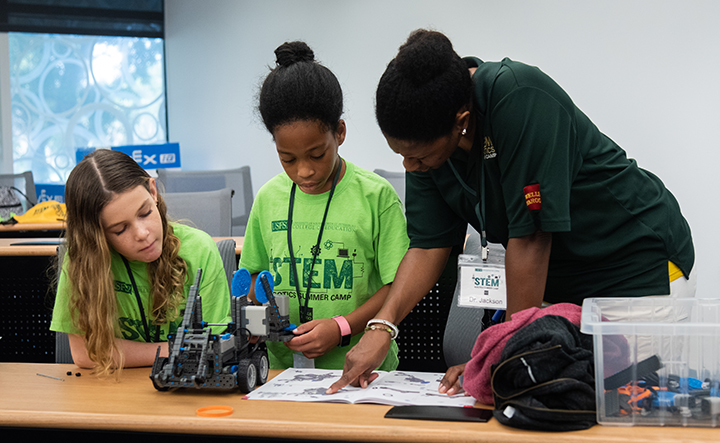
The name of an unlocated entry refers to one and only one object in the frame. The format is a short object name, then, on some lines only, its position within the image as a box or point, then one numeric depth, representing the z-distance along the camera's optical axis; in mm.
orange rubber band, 996
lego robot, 1102
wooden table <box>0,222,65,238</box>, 3900
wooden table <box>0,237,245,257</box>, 2412
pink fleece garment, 1000
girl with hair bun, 1359
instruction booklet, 1072
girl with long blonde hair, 1341
